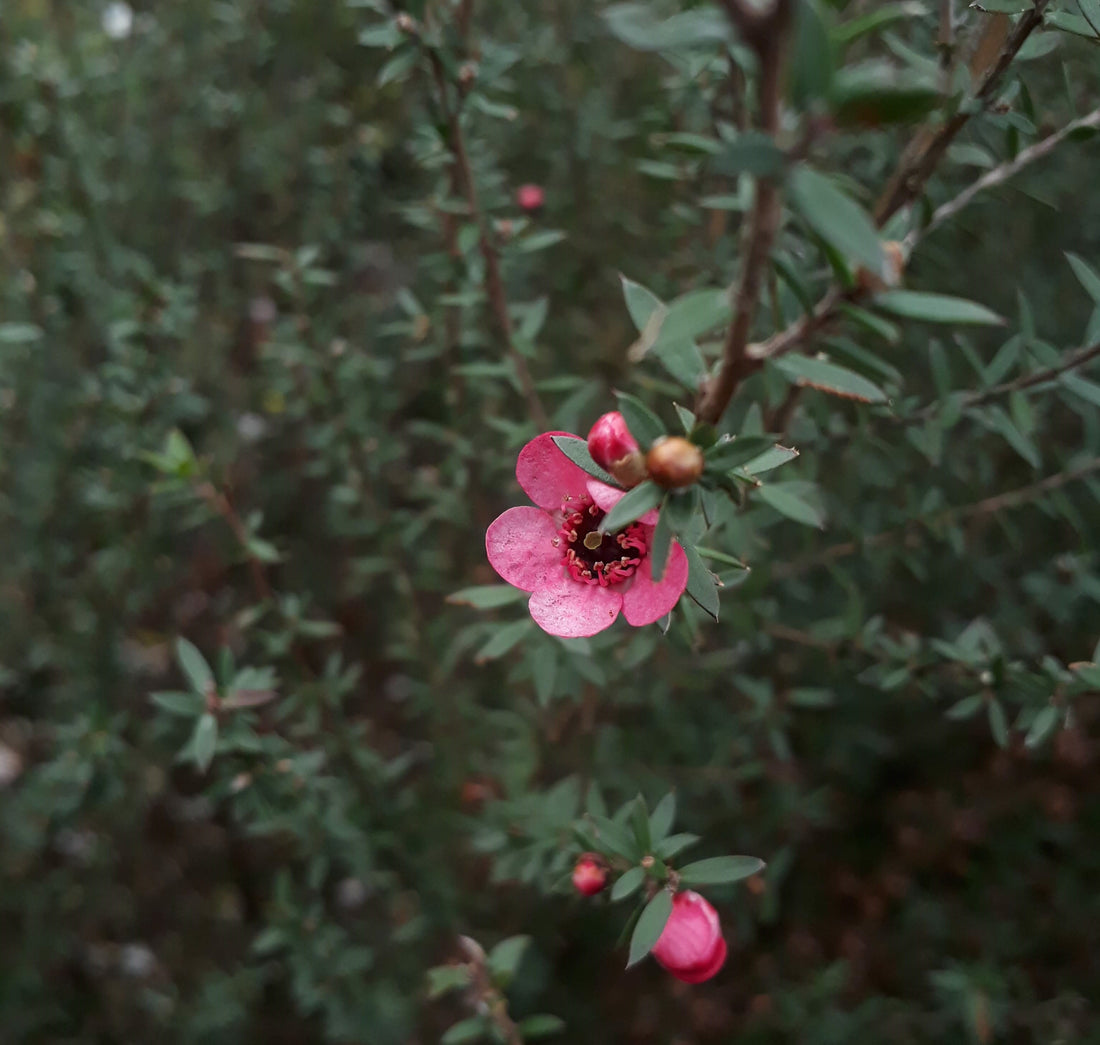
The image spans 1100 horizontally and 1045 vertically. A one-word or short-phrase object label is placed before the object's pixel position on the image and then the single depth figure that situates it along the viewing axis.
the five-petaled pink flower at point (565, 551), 0.18
